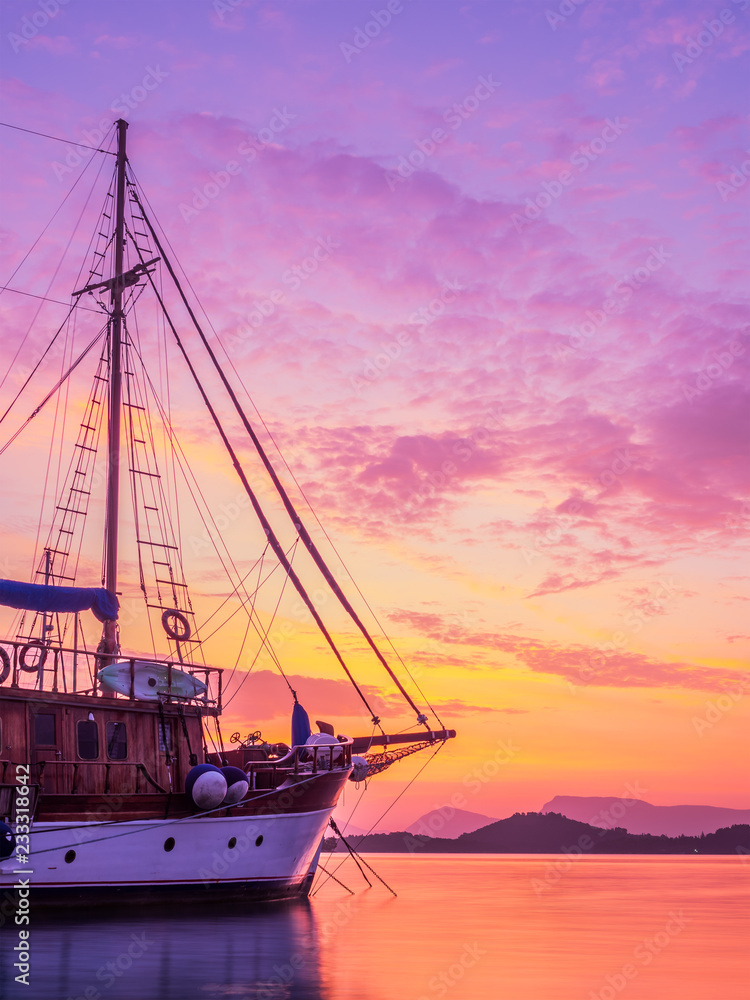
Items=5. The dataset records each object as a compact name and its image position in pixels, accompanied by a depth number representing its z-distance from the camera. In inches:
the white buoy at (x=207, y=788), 1188.5
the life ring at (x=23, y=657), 1182.3
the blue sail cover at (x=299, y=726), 1450.5
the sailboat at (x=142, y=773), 1103.6
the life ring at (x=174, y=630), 1395.2
